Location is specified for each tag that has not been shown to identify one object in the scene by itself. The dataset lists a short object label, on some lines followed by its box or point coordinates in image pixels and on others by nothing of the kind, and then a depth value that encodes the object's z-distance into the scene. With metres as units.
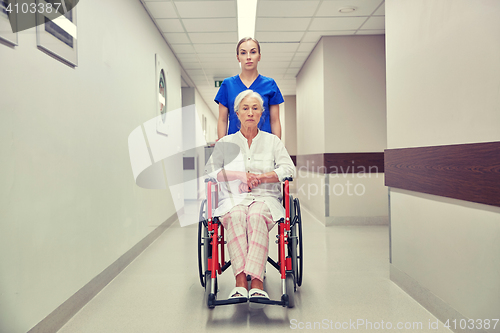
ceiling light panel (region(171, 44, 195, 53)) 4.99
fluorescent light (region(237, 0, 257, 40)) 3.71
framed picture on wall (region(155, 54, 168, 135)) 4.21
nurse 2.36
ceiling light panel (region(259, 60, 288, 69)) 5.98
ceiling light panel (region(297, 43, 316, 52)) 5.09
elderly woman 1.90
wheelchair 1.84
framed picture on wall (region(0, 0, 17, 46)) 1.40
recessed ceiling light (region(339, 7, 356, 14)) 3.83
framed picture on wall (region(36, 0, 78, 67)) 1.70
